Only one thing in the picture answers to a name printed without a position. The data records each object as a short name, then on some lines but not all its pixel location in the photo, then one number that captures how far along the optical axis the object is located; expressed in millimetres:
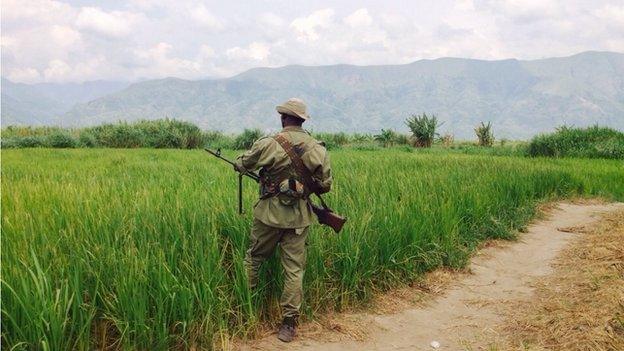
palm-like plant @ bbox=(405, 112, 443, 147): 26703
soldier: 4082
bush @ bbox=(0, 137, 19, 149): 21291
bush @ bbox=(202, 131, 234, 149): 25562
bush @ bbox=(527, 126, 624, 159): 18453
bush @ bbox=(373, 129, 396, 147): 27441
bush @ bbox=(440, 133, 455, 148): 28109
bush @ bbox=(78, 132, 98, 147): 23352
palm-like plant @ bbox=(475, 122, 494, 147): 27766
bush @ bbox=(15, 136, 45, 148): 21781
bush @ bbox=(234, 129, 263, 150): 25484
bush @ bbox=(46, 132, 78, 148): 22000
